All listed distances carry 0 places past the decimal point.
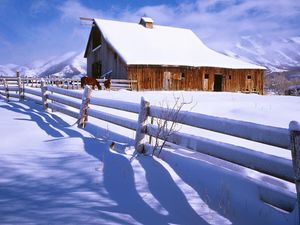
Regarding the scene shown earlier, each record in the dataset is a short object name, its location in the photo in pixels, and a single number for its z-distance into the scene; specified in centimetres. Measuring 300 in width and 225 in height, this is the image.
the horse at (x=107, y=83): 2527
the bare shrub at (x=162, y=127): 496
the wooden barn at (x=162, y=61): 2720
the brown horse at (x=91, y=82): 2528
